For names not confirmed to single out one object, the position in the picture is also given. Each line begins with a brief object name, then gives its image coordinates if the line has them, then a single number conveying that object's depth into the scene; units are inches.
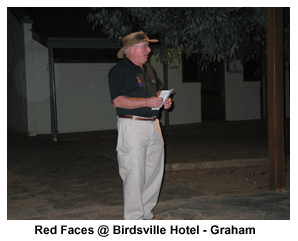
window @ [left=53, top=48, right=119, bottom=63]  570.7
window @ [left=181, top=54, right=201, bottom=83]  649.6
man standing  163.9
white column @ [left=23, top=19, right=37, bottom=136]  552.4
